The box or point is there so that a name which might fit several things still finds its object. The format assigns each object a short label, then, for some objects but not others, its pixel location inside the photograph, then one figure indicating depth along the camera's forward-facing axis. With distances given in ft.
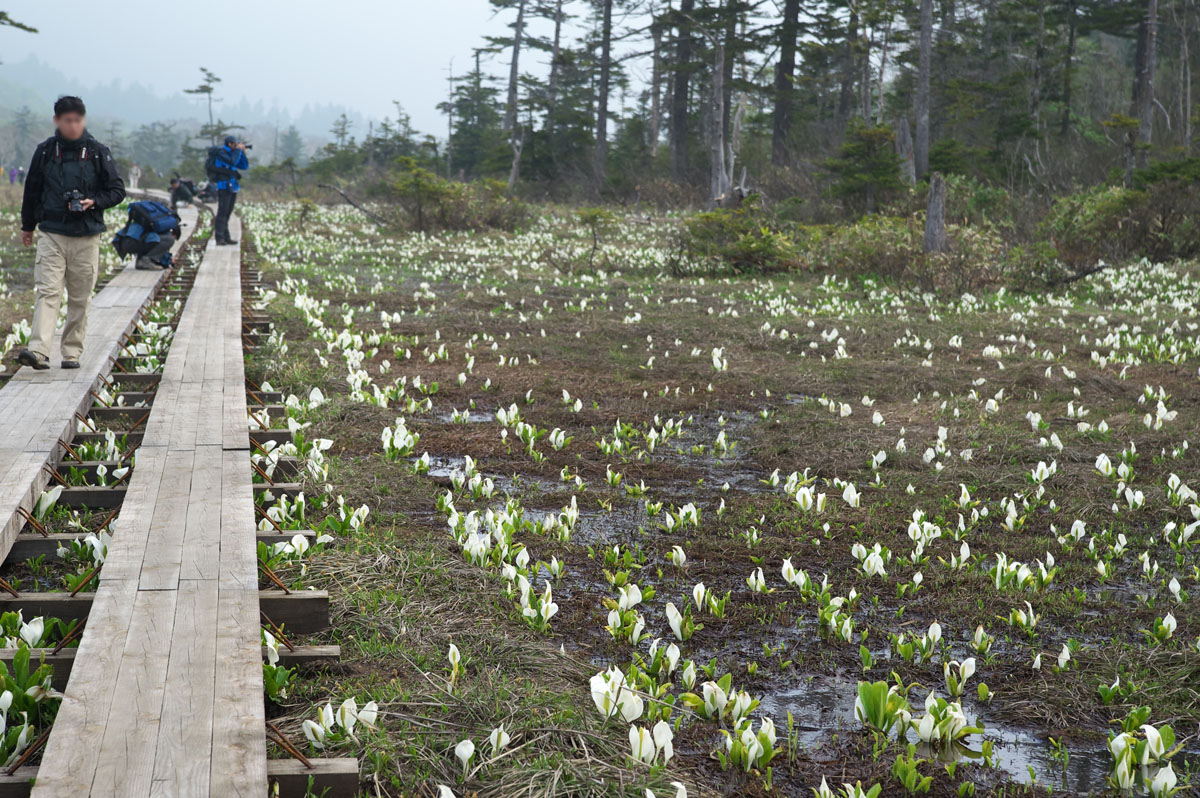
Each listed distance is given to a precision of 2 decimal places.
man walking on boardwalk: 22.97
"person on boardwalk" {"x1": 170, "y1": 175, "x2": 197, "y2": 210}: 89.40
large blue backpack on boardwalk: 44.78
